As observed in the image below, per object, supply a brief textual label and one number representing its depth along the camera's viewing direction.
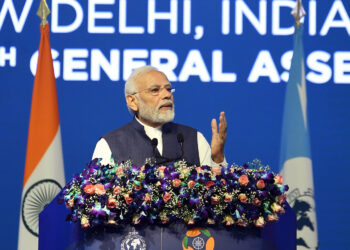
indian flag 9.47
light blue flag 9.48
